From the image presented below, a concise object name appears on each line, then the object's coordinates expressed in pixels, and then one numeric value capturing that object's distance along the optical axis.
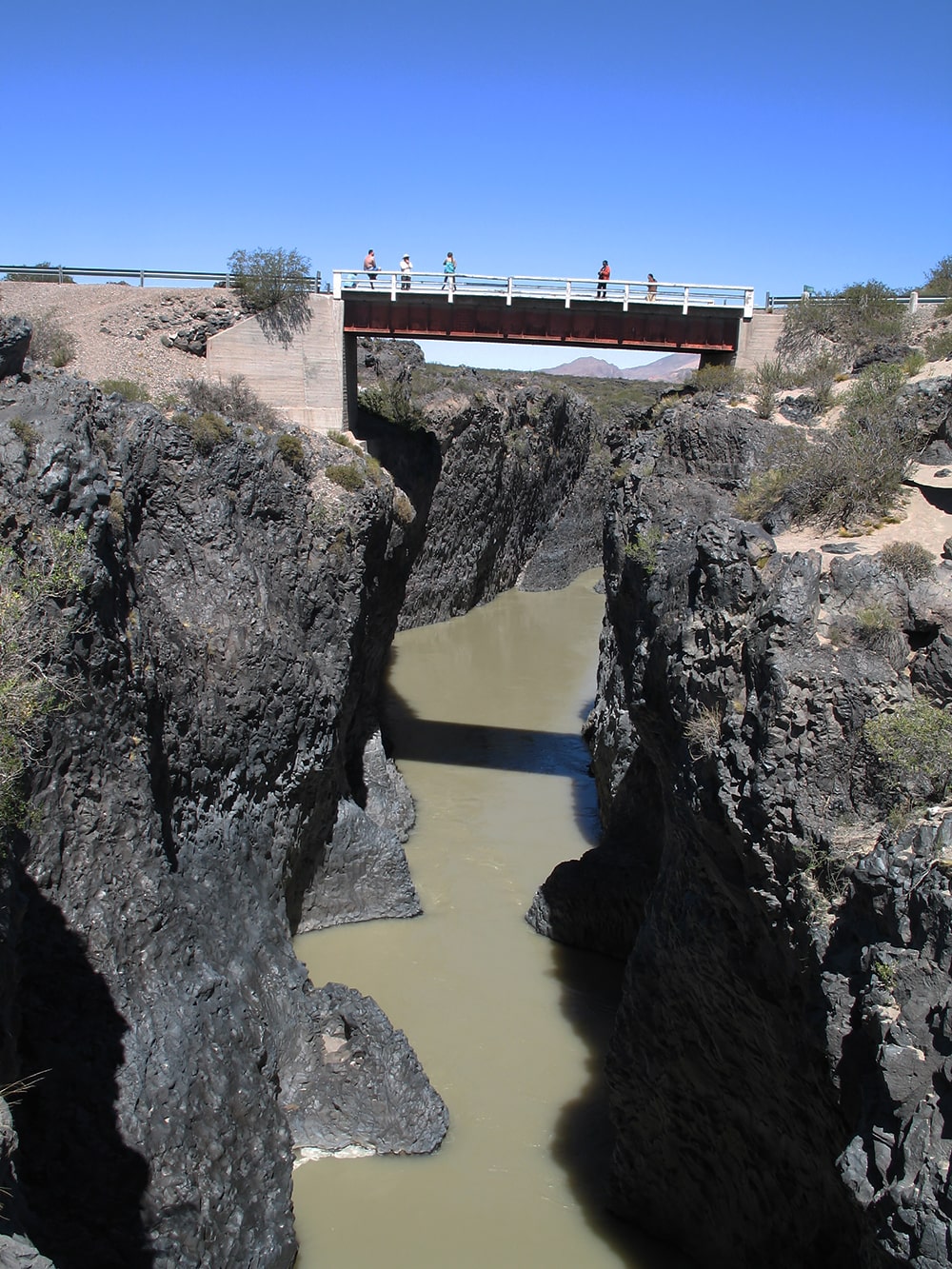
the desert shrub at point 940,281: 26.55
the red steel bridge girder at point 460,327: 22.72
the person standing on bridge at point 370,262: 24.85
